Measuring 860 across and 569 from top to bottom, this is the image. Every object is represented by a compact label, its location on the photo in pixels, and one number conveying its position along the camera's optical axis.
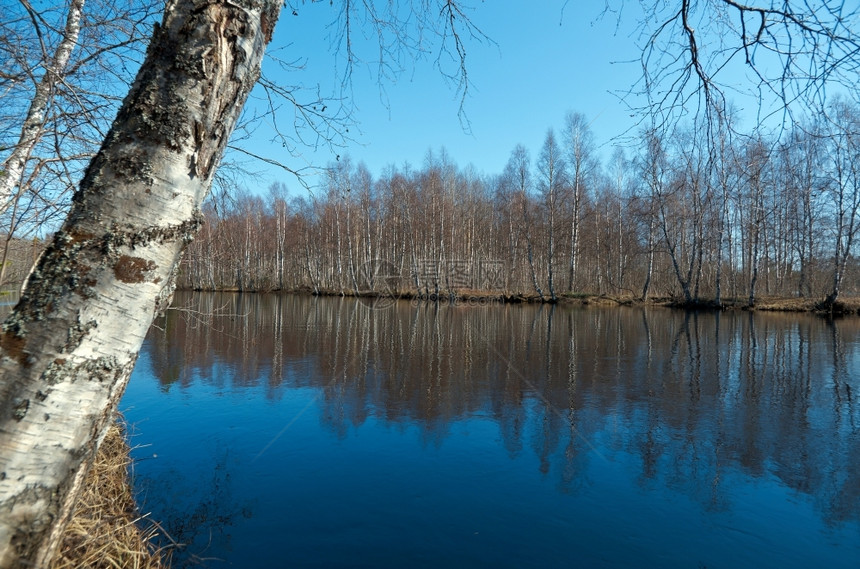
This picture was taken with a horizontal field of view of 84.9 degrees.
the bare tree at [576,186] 30.92
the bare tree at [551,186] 31.31
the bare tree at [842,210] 23.36
